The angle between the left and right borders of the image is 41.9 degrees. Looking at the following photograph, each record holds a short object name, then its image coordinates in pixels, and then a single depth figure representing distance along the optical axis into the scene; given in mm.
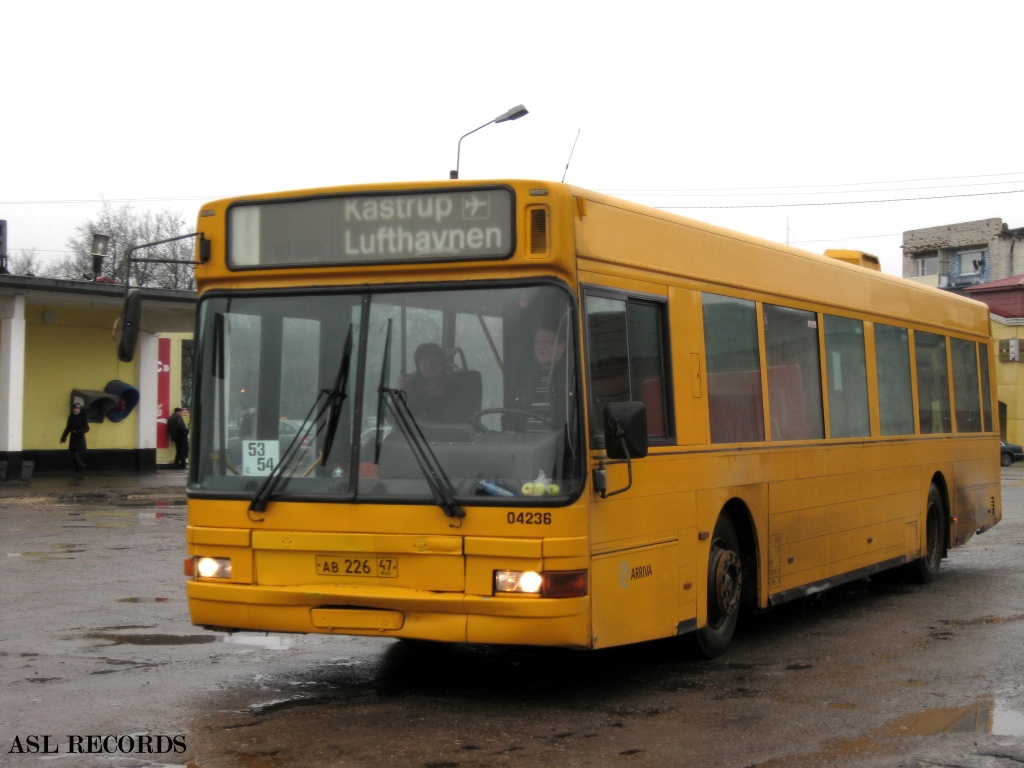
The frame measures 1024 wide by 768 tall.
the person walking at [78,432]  30016
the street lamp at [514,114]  20672
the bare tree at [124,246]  69938
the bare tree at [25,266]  81938
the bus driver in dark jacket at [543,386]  6980
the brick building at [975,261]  56375
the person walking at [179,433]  36219
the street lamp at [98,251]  30720
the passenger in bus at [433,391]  7055
